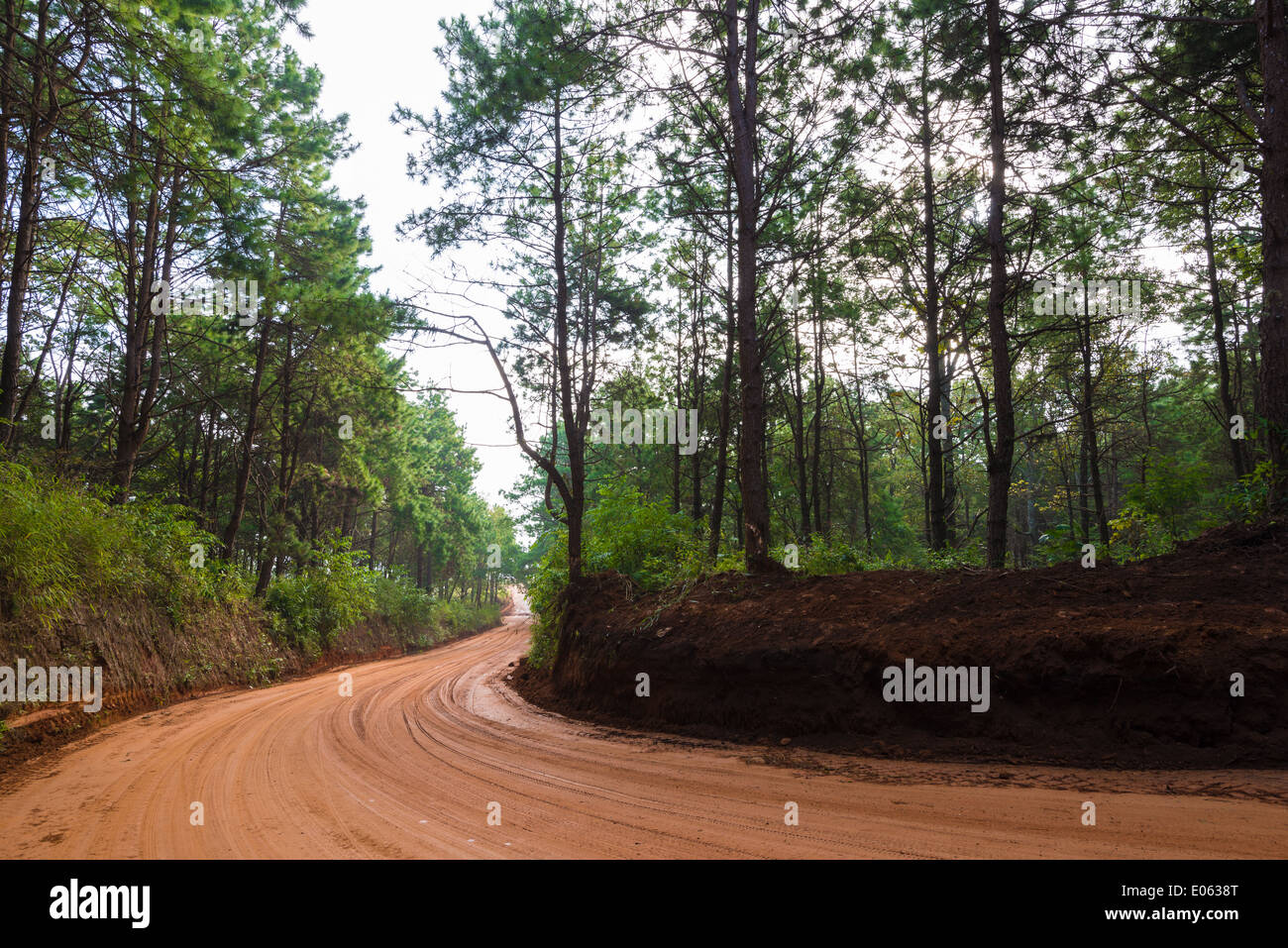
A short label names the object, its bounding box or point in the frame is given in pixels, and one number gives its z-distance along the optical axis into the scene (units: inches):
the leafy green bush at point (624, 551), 443.8
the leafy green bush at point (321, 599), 652.7
